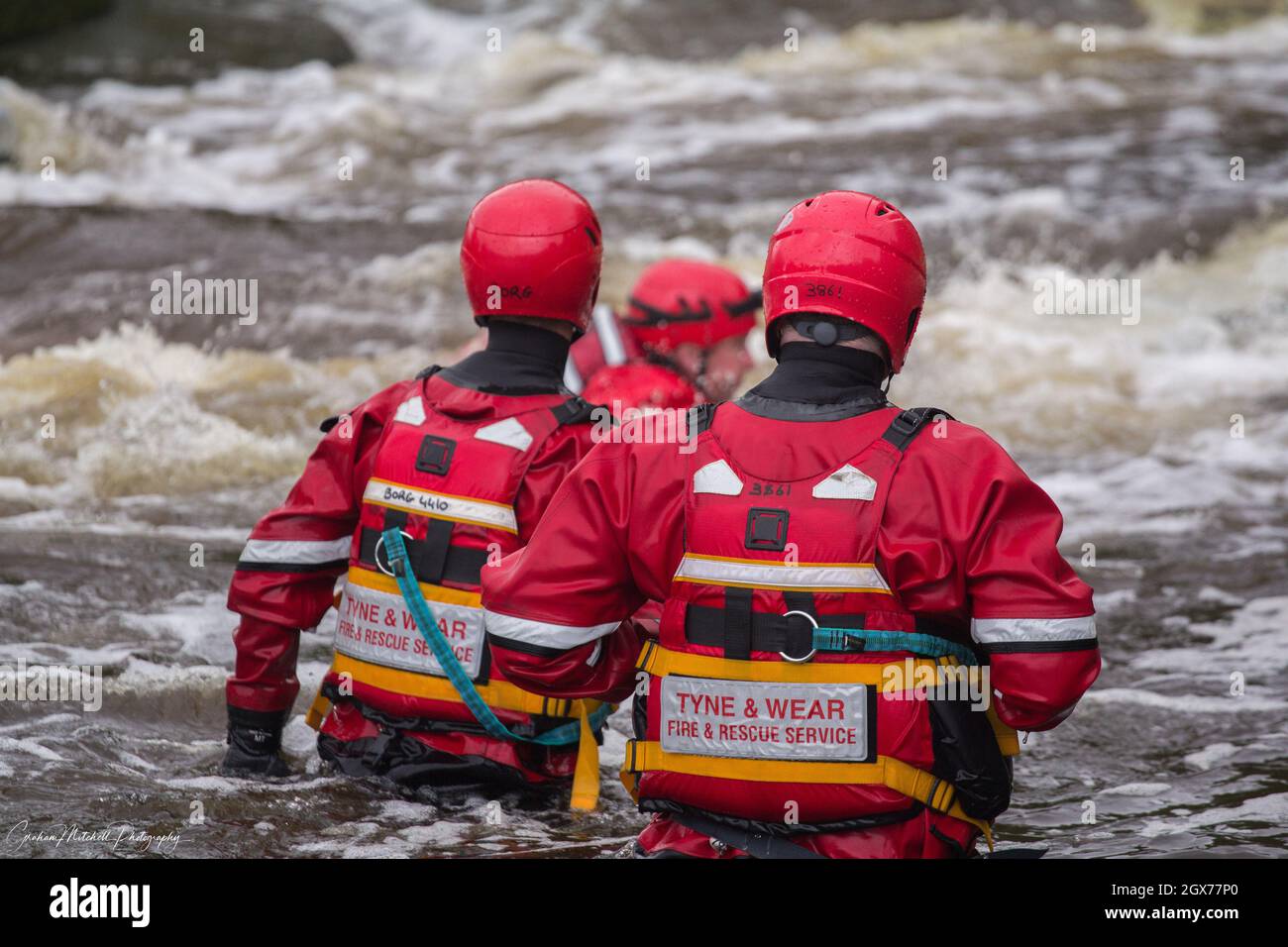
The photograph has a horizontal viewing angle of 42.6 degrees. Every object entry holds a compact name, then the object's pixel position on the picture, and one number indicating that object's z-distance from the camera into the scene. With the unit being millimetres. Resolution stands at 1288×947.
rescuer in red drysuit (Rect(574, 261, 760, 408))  6645
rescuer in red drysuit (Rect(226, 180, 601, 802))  4246
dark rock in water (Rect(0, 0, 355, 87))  18016
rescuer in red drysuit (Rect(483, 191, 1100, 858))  3107
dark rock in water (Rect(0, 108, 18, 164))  14039
